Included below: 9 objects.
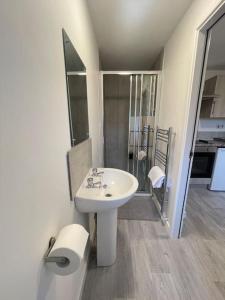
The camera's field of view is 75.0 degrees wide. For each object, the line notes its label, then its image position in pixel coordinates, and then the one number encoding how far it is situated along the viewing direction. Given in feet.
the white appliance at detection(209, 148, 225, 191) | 9.27
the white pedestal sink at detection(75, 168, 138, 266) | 3.50
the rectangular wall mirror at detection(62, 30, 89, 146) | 3.02
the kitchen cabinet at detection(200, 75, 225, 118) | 9.23
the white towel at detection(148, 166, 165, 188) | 6.43
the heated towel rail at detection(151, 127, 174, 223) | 6.35
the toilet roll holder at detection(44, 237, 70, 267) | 2.02
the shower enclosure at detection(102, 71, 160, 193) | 8.41
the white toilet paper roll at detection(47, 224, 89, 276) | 2.04
